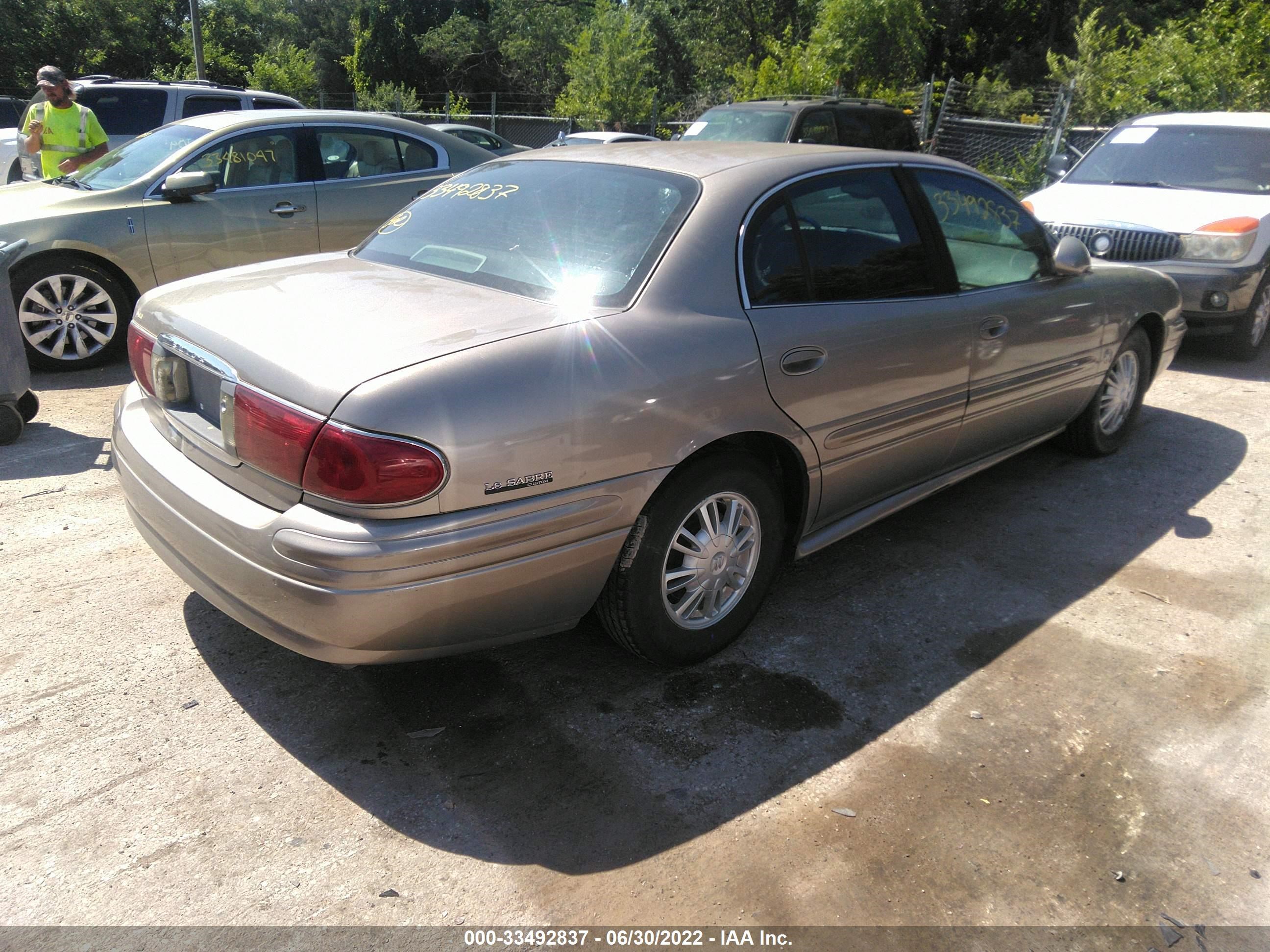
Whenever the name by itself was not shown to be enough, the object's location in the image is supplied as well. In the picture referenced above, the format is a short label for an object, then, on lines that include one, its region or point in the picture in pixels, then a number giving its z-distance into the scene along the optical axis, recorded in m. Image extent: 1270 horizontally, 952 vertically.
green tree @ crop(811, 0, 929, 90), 23.83
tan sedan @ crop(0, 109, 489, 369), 6.14
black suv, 9.98
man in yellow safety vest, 7.75
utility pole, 19.89
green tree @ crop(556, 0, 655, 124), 22.86
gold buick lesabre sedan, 2.49
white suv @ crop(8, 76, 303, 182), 9.70
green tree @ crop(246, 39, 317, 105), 32.44
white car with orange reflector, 7.11
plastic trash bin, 4.96
